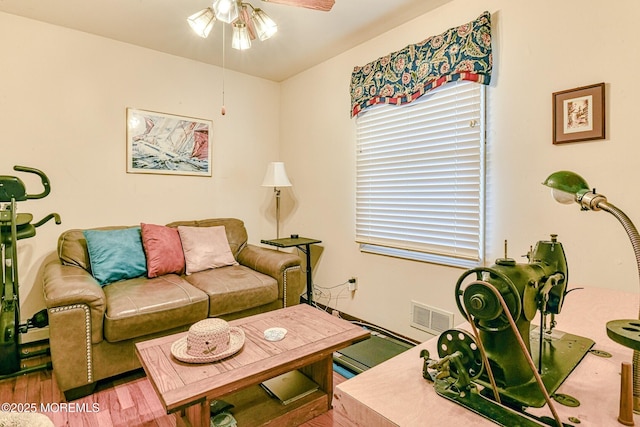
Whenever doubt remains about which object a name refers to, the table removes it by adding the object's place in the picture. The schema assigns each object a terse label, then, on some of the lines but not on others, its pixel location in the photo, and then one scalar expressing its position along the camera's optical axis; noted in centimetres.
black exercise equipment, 203
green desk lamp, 56
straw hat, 144
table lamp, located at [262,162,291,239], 342
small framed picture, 171
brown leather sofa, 188
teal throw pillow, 250
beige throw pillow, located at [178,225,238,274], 290
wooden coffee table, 128
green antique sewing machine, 63
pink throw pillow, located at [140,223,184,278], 270
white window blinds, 224
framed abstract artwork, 307
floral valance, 211
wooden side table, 320
